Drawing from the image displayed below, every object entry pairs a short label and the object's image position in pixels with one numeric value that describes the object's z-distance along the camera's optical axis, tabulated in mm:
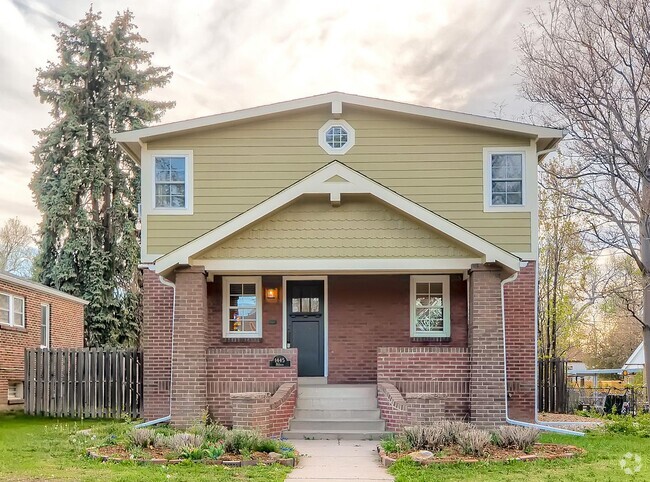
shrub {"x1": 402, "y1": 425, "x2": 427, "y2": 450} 9898
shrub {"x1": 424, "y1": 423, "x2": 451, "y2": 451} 9838
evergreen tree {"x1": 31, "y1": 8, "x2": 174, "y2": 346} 28797
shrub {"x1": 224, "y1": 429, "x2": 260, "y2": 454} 9523
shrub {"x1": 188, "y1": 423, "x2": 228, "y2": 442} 10070
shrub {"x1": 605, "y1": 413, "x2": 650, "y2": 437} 12298
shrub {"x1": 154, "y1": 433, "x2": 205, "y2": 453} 9445
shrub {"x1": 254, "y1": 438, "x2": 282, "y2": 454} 9664
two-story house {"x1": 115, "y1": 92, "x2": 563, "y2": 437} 12641
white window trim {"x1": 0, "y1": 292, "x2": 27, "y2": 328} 19109
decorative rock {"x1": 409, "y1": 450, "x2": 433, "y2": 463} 9094
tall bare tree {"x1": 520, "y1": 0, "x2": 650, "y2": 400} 16359
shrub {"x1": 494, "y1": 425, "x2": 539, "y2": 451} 9844
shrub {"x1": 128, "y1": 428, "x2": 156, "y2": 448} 9922
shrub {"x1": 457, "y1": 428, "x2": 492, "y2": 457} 9438
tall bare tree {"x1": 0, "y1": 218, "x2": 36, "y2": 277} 43031
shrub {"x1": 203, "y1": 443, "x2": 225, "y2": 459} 9094
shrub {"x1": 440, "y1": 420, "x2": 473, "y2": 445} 9938
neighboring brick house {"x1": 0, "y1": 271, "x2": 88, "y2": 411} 18453
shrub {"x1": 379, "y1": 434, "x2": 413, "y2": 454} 9852
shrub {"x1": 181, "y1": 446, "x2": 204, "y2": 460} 9094
